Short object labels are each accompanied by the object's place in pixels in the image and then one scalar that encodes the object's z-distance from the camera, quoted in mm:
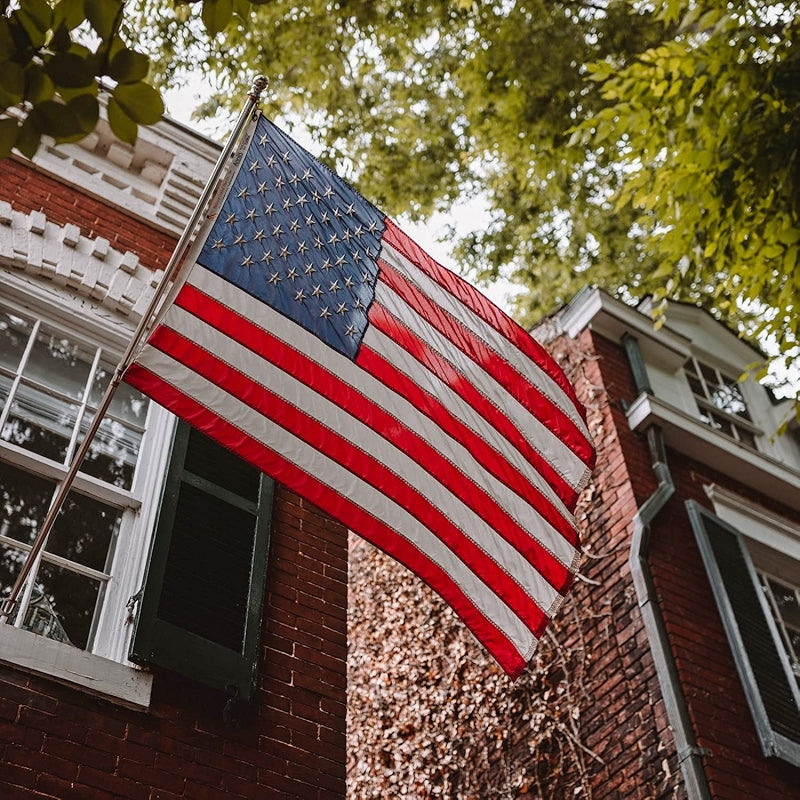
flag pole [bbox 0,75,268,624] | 4086
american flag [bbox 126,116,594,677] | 4293
